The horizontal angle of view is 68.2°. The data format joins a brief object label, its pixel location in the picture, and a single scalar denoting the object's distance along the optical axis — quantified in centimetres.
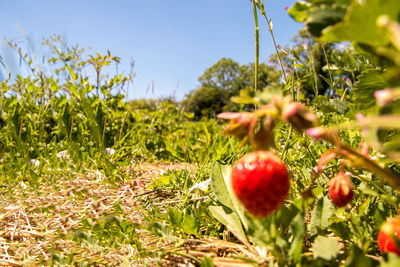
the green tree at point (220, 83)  4403
